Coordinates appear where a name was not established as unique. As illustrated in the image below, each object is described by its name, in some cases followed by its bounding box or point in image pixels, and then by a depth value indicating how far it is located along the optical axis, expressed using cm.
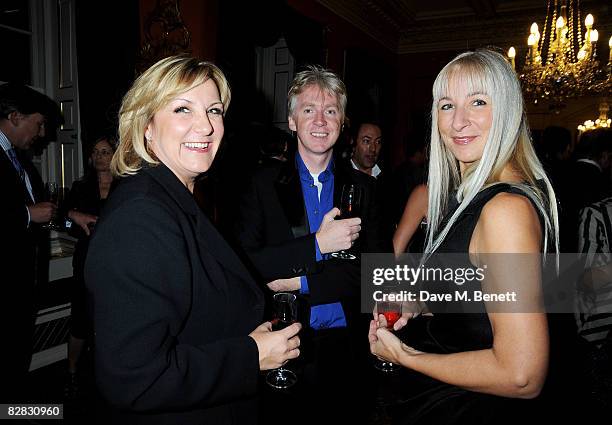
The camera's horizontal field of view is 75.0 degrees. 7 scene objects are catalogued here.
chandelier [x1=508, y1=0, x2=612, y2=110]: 514
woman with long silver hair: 102
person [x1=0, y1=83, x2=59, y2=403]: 272
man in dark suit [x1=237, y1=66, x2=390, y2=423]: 163
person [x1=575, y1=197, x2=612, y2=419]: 237
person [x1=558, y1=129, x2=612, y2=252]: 331
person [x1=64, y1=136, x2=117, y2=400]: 321
